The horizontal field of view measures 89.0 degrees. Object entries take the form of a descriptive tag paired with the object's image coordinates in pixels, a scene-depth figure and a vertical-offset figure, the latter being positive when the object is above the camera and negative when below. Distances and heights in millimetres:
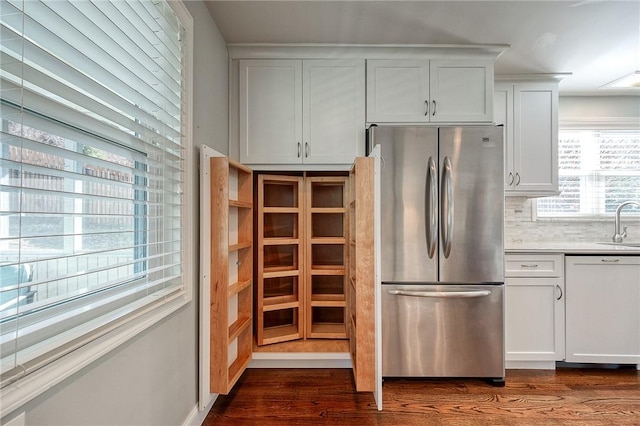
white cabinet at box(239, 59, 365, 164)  2379 +771
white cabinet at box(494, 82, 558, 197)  2701 +679
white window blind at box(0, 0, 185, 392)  774 +138
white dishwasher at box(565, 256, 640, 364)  2412 -690
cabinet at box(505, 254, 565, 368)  2428 -690
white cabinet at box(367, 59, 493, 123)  2383 +920
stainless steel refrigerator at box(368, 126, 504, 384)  2242 -285
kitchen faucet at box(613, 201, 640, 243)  2914 -118
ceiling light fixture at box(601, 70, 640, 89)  2647 +1143
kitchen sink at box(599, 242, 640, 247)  2793 -244
